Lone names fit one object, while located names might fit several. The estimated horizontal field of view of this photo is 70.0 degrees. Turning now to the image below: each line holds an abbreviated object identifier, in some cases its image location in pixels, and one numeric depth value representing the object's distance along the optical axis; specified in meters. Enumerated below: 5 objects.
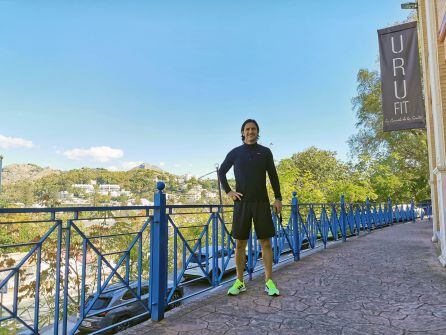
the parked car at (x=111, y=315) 4.52
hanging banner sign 6.77
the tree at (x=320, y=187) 16.77
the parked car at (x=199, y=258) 3.34
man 3.21
